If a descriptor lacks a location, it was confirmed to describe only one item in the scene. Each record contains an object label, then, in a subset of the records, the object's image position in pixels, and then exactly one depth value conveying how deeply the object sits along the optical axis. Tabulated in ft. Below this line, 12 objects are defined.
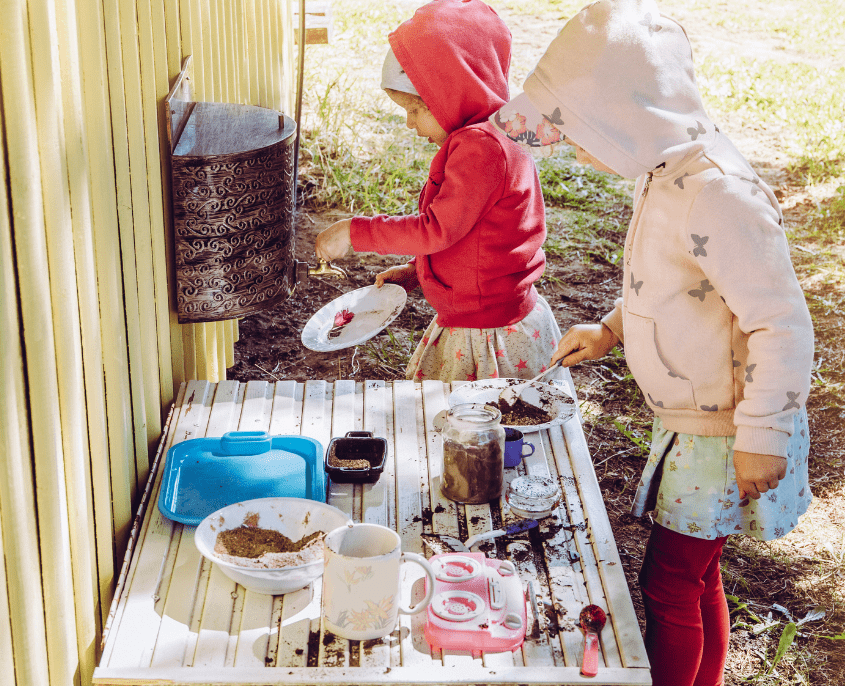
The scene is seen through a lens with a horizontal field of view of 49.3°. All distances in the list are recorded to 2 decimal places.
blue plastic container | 5.97
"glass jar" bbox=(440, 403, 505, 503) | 5.94
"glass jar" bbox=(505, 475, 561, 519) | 5.85
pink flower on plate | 8.09
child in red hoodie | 7.64
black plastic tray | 6.41
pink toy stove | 4.71
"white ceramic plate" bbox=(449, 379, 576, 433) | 7.05
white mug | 4.58
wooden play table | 4.53
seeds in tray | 6.32
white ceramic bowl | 5.17
